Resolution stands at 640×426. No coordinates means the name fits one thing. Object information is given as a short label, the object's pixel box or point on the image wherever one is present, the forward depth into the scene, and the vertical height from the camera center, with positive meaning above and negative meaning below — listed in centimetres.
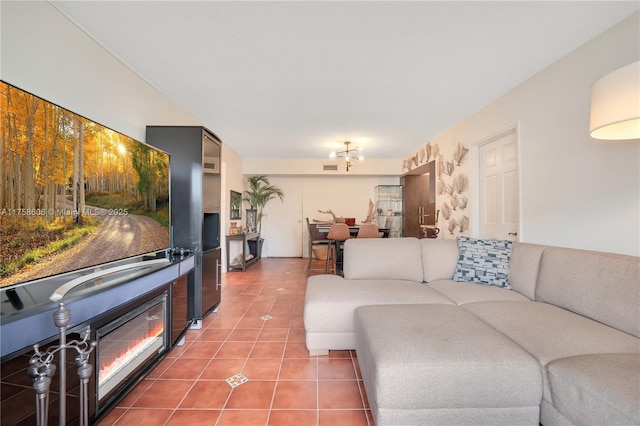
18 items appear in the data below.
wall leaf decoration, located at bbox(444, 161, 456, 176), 382 +68
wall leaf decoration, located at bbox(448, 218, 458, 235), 380 -19
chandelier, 465 +117
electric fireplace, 127 -79
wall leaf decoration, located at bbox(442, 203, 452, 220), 394 +2
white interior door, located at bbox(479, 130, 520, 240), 281 +28
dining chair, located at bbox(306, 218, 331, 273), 454 -49
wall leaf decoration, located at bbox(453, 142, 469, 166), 350 +84
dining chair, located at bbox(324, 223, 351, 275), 421 -37
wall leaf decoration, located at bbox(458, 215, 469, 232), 347 -17
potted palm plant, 601 +41
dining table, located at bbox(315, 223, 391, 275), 465 -40
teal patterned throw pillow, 213 -44
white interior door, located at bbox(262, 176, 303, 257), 651 -21
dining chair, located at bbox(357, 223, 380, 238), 431 -31
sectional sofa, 103 -64
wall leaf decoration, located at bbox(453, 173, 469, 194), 348 +41
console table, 481 -74
